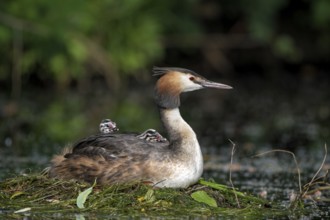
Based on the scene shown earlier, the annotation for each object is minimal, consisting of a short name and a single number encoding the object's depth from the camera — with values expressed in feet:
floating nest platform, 57.06
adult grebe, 60.44
